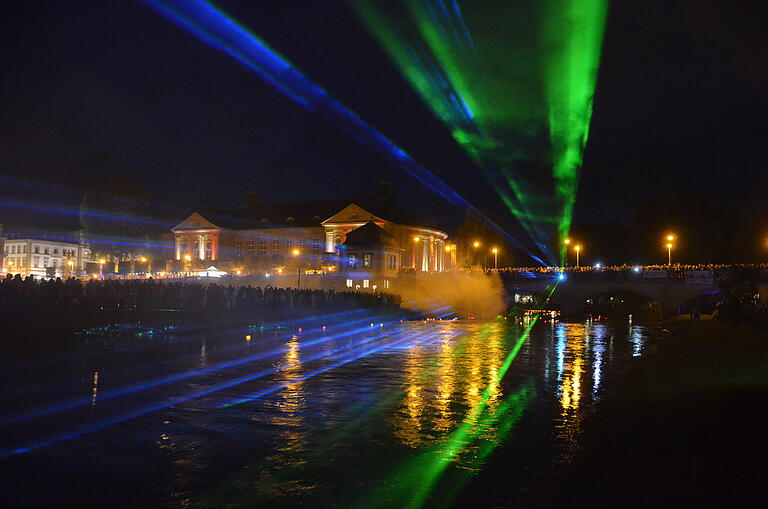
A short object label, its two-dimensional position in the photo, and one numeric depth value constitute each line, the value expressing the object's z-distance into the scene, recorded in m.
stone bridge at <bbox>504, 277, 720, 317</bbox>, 62.78
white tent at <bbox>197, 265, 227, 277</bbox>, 81.26
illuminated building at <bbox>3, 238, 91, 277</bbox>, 103.74
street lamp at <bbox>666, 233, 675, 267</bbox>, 68.71
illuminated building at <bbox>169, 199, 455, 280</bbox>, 93.75
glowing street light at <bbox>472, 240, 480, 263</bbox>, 95.64
